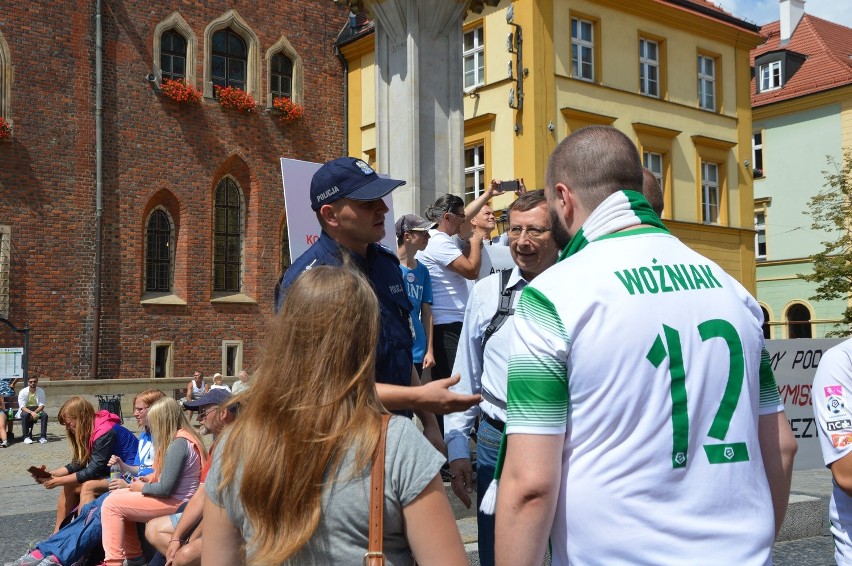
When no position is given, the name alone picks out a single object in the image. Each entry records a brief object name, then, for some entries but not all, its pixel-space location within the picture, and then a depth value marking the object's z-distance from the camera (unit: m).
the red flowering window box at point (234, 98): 24.92
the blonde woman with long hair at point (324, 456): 2.08
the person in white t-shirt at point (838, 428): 3.06
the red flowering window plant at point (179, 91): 23.95
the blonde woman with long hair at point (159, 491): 6.23
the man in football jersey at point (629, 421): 1.97
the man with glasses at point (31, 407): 18.84
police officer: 3.09
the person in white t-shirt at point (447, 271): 6.52
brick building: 22.50
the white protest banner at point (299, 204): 5.81
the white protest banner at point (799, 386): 9.30
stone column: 8.26
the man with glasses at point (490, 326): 3.71
